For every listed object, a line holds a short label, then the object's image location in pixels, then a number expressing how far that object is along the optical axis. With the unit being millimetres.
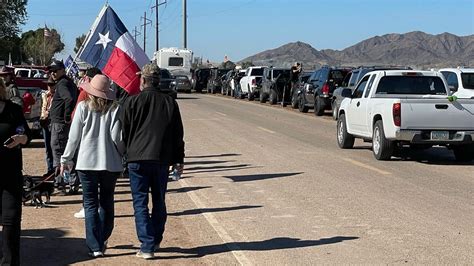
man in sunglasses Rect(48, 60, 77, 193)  10367
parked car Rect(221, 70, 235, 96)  48719
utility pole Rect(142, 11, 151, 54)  117938
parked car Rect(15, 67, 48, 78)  32287
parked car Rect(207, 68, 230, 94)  52875
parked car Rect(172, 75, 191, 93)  49750
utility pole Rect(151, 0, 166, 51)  88819
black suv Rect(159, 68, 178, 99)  33872
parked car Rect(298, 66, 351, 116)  27594
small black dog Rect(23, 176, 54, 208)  9750
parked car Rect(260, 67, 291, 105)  35188
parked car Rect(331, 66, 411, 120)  24188
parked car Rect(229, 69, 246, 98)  45562
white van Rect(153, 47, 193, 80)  53688
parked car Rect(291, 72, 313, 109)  31009
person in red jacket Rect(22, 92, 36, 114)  16111
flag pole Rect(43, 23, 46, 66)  76800
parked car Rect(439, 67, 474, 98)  20938
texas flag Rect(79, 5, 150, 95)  10453
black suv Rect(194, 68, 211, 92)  56084
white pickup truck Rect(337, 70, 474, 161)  13984
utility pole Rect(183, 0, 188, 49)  65875
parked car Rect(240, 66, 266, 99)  40875
